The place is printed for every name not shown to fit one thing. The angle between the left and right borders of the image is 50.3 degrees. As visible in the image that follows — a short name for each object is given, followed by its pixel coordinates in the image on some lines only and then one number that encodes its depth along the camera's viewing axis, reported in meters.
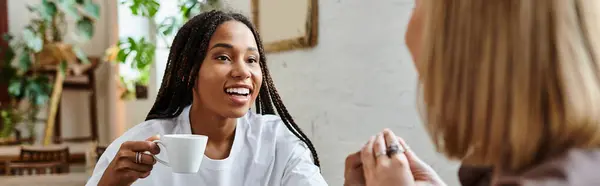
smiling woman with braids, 1.27
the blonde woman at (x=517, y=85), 0.57
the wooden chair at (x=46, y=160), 3.83
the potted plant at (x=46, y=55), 4.89
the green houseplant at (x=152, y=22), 2.97
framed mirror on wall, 2.00
